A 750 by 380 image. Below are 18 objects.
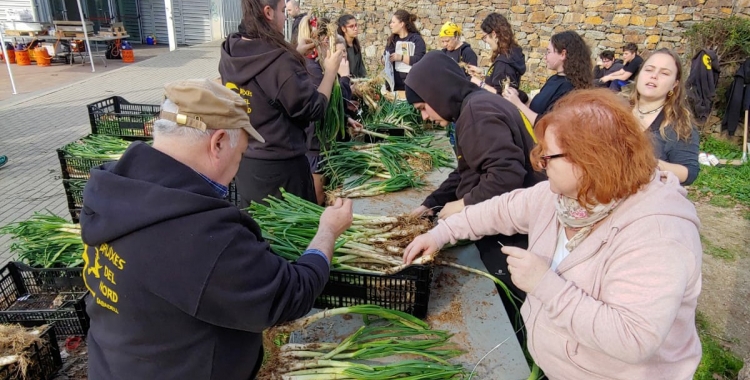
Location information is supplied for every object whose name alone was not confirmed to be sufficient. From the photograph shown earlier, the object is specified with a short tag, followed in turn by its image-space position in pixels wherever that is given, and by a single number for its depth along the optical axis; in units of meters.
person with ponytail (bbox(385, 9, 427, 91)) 7.07
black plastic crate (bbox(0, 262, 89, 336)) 2.30
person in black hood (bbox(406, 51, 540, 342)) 2.34
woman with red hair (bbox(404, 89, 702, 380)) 1.41
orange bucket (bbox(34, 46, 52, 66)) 16.12
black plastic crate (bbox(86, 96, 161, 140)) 4.68
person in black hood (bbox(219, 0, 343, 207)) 3.00
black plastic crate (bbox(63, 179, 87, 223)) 3.93
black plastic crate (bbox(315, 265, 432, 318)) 2.18
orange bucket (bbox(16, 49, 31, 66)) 16.25
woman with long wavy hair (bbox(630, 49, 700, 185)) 2.92
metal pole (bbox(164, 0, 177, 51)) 19.89
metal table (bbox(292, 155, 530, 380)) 2.02
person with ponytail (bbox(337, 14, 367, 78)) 6.19
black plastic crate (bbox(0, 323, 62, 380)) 1.91
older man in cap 1.28
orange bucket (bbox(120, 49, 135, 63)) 17.12
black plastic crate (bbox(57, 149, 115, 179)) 4.00
